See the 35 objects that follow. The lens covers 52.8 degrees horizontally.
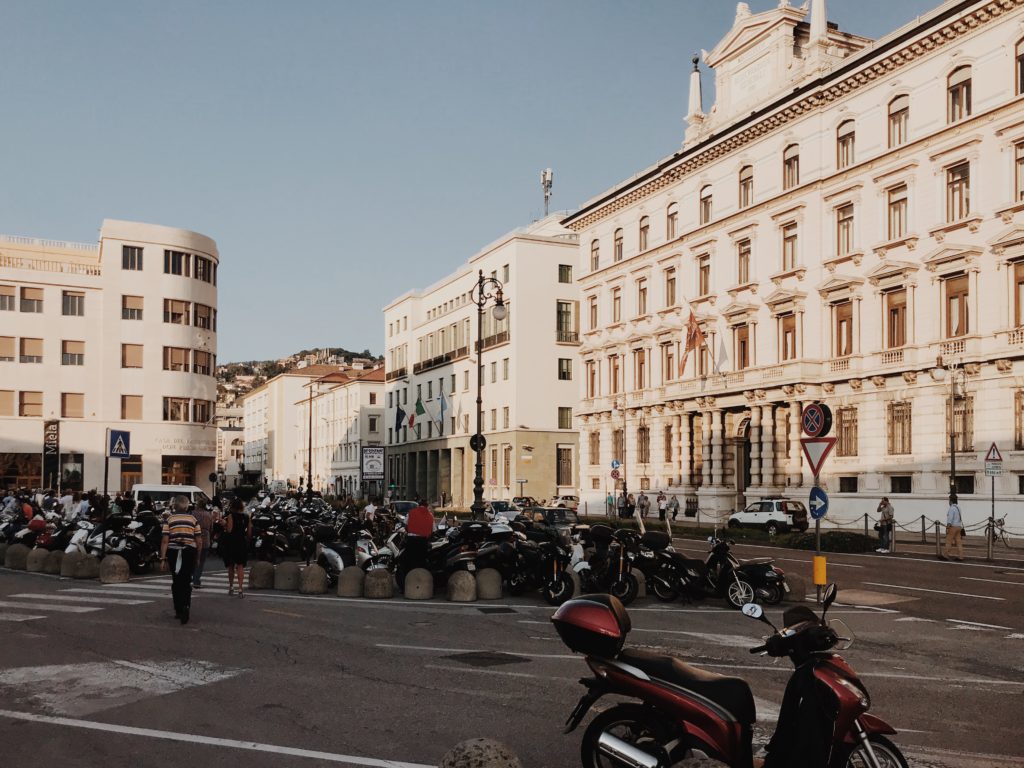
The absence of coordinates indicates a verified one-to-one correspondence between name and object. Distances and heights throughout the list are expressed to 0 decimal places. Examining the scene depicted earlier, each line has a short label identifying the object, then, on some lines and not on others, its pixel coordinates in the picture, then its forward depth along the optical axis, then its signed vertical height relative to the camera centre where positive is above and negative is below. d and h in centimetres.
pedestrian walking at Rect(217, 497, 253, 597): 1755 -161
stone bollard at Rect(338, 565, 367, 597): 1822 -240
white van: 3659 -165
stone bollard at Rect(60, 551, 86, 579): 2164 -246
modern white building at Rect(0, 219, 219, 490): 5731 +487
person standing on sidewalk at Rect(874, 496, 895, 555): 3066 -225
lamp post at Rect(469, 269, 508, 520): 3481 +19
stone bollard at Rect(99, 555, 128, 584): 2062 -250
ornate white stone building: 3684 +786
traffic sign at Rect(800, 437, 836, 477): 1353 +2
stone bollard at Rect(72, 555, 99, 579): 2159 -258
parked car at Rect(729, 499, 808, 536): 4156 -266
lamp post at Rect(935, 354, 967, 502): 3631 +280
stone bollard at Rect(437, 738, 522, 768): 520 -156
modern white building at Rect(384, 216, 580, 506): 7312 +567
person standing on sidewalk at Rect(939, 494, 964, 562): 2717 -203
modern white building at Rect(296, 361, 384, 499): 11269 +268
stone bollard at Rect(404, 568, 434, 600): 1784 -238
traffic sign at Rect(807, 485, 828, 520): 1419 -70
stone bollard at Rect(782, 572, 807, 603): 1681 -229
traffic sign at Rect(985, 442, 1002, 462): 2800 -6
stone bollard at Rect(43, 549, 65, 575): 2242 -256
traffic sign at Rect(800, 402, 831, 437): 1418 +43
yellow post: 1025 -120
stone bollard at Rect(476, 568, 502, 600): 1770 -235
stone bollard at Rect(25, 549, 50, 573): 2297 -259
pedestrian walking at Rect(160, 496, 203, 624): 1433 -149
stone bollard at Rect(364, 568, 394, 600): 1792 -240
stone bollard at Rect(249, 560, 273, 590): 1944 -245
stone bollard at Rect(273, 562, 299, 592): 1934 -245
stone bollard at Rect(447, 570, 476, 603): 1748 -238
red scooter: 559 -144
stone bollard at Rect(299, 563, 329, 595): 1862 -243
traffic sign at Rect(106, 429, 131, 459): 2498 +7
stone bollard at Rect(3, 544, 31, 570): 2388 -260
